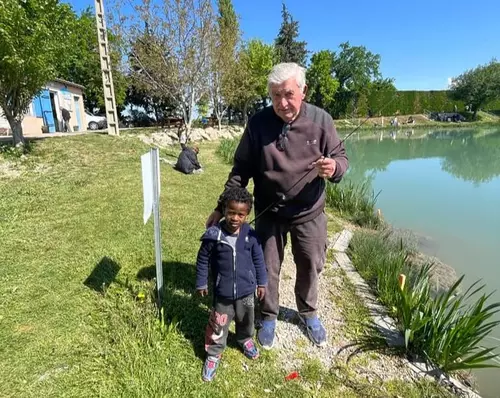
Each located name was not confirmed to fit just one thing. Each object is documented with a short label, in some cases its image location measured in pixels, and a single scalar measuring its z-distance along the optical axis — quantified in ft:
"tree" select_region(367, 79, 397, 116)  142.92
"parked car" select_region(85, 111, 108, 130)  74.23
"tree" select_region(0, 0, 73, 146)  23.04
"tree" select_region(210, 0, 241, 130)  50.27
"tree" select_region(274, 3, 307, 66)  127.85
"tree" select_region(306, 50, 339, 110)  141.28
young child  6.77
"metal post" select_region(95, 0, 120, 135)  39.88
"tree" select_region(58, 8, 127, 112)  88.02
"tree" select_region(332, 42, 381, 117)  157.79
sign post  7.26
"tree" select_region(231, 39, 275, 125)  87.76
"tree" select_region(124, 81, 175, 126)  104.63
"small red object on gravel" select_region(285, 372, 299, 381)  7.23
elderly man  6.68
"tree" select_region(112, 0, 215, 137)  43.32
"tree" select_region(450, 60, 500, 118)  139.64
